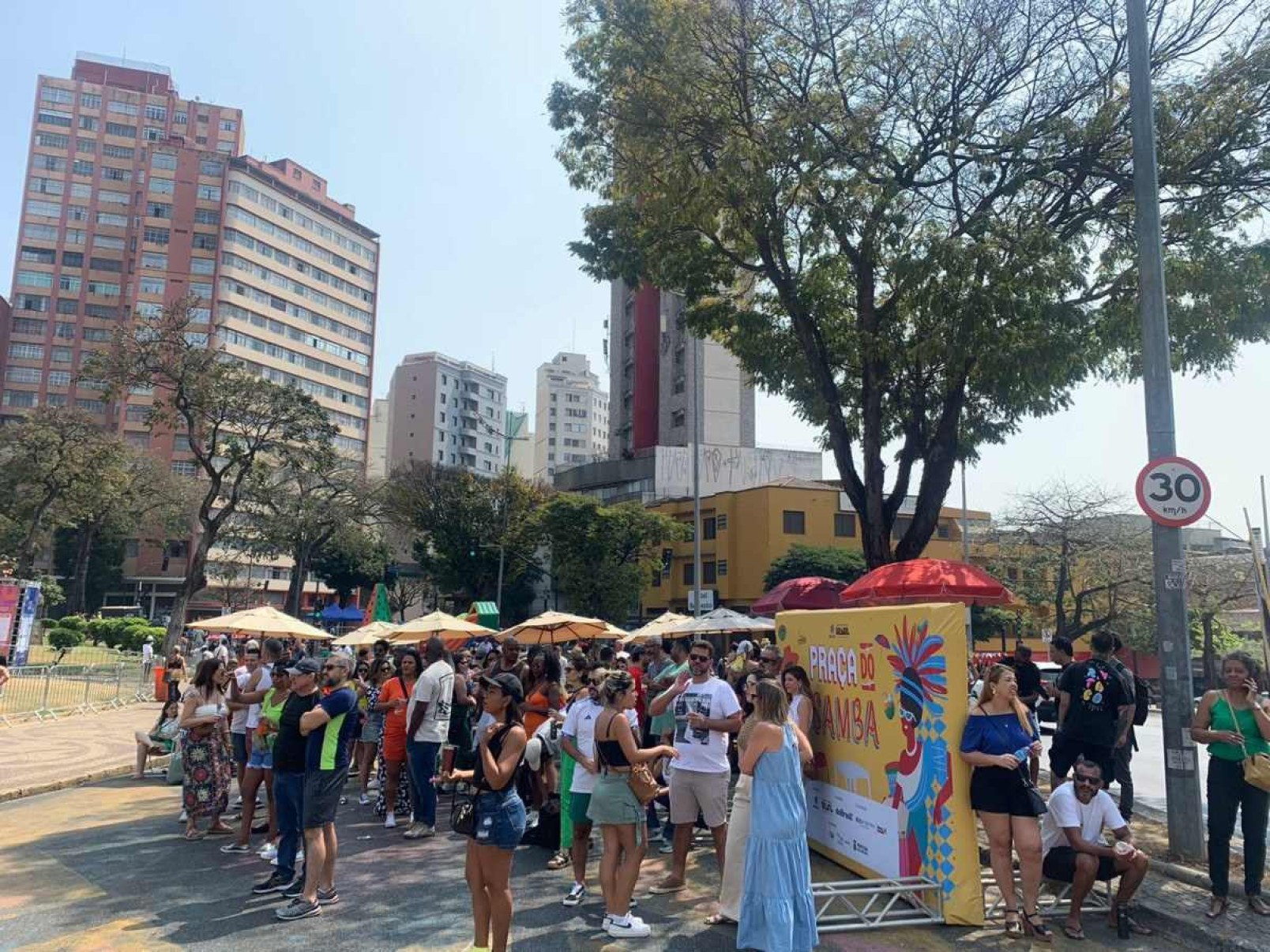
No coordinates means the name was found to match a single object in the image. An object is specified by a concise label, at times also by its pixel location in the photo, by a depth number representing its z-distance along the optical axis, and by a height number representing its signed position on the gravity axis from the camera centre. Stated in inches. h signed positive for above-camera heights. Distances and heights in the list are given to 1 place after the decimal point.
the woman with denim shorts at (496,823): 204.8 -49.9
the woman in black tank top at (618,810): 233.6 -53.6
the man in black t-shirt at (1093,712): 298.2 -33.1
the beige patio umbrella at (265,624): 549.3 -16.6
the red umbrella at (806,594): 566.9 +8.5
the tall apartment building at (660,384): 2428.6 +616.0
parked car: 539.2 -59.0
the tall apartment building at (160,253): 2918.3 +1160.3
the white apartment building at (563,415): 4960.6 +1035.0
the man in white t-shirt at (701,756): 261.7 -44.5
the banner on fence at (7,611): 860.0 -17.3
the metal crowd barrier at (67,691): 725.3 -83.7
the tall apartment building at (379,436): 4731.8 +876.4
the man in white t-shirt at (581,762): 263.0 -45.1
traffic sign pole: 291.3 +57.4
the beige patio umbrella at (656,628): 655.1 -17.7
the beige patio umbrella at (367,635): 620.2 -24.9
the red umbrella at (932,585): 399.5 +11.0
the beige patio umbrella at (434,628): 617.3 -19.4
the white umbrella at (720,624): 620.3 -13.1
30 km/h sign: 295.7 +40.4
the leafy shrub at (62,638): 1294.3 -63.6
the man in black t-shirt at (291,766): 261.9 -48.4
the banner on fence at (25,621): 962.7 -30.5
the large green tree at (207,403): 1165.7 +262.3
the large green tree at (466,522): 2047.2 +181.6
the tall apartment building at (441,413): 4222.4 +893.9
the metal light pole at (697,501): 884.0 +115.8
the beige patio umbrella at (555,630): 634.8 -19.4
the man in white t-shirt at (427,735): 340.8 -51.1
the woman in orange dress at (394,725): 367.2 -50.4
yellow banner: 241.9 -40.9
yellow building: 1819.6 +158.1
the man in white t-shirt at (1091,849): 234.1 -61.3
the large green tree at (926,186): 453.7 +228.8
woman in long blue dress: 208.5 -55.9
